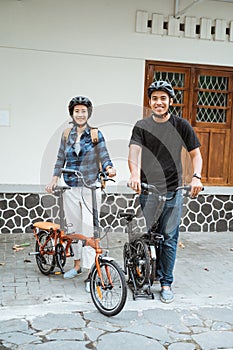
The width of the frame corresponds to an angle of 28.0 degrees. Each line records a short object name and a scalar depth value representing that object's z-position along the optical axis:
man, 4.33
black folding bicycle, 4.30
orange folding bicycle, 3.96
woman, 4.60
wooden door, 7.21
